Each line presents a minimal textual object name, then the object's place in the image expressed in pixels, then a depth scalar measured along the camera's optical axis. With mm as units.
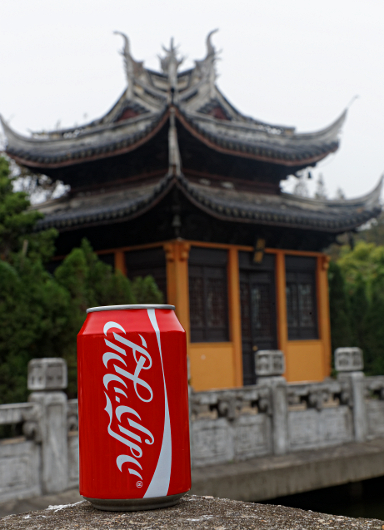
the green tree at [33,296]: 8219
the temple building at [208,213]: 12555
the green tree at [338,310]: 15445
